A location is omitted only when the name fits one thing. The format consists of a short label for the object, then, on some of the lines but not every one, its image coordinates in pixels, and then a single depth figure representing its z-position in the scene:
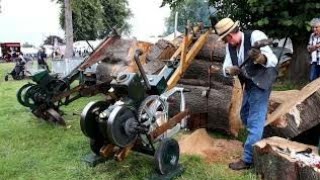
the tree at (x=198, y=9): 5.01
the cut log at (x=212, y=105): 4.42
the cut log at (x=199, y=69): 4.78
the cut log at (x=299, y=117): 3.47
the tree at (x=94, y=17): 14.95
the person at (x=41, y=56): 15.43
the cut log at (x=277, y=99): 4.44
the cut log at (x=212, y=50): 4.78
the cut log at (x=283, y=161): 2.90
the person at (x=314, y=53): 5.92
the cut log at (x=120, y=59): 5.47
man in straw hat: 3.22
